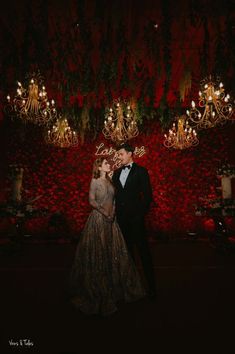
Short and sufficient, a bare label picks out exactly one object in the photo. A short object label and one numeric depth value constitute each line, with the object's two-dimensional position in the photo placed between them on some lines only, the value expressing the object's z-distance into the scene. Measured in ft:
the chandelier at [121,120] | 18.65
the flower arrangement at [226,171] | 16.84
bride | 7.67
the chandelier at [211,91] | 14.85
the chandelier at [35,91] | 14.51
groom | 8.31
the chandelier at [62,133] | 20.84
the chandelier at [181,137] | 20.48
